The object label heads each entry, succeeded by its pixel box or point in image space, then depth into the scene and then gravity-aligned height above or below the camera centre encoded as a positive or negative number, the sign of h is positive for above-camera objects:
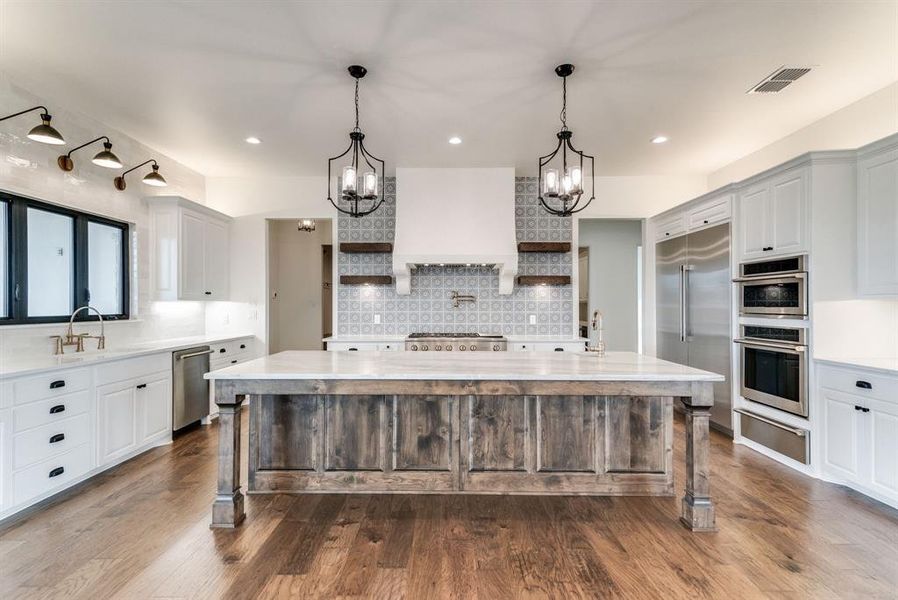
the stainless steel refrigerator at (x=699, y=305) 4.05 -0.06
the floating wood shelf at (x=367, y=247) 5.18 +0.65
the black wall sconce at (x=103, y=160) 3.32 +1.12
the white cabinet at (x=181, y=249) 4.45 +0.56
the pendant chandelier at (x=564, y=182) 2.80 +0.79
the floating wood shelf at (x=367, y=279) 5.30 +0.26
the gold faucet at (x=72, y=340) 3.32 -0.31
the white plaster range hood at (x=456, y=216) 4.94 +0.98
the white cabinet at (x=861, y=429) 2.60 -0.85
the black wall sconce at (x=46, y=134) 2.74 +1.09
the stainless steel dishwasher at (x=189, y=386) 3.98 -0.83
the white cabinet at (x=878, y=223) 2.84 +0.52
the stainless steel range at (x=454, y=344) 4.90 -0.50
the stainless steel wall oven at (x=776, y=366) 3.21 -0.54
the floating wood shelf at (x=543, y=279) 5.31 +0.26
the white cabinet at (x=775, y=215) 3.24 +0.69
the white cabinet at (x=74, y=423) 2.49 -0.84
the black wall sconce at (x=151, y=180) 3.98 +1.14
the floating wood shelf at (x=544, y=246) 5.22 +0.66
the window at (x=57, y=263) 3.12 +0.32
